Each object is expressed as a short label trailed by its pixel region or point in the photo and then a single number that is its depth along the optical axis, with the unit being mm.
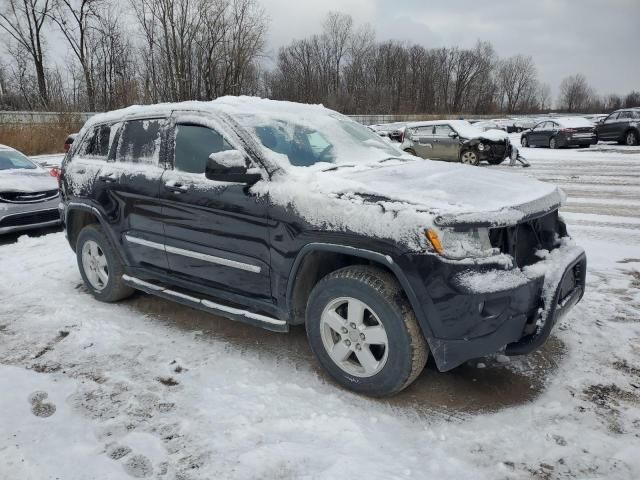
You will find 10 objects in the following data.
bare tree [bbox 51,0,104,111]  47688
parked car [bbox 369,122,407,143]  27562
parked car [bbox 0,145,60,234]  7469
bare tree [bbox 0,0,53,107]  47500
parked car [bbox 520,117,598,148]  21922
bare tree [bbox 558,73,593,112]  107875
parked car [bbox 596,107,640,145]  21703
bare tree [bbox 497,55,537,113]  105312
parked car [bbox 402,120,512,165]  16562
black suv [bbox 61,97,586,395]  2736
